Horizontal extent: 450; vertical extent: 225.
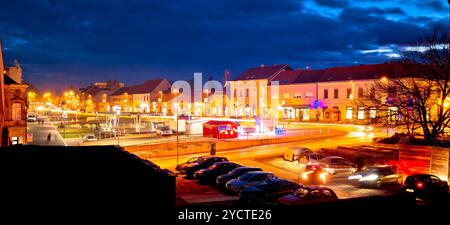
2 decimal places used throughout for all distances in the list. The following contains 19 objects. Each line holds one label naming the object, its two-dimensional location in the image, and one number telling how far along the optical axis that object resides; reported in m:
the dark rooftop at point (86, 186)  7.78
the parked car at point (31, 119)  105.79
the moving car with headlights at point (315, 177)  26.30
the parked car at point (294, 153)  33.33
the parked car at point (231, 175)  24.62
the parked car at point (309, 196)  18.39
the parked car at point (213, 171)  26.36
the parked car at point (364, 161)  30.72
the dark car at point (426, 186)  22.58
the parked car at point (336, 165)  27.95
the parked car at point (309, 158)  29.42
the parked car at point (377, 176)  25.05
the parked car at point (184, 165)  29.55
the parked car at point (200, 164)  28.70
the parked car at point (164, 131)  58.51
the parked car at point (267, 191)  20.17
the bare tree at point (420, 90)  33.41
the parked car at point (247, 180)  22.38
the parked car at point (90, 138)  52.69
